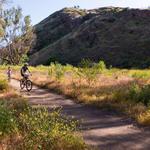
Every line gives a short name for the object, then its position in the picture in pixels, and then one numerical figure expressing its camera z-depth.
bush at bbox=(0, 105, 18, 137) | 11.48
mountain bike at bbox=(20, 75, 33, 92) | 30.45
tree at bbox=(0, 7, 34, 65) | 80.00
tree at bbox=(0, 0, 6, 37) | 25.17
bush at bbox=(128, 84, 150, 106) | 18.67
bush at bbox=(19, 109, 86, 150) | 10.34
